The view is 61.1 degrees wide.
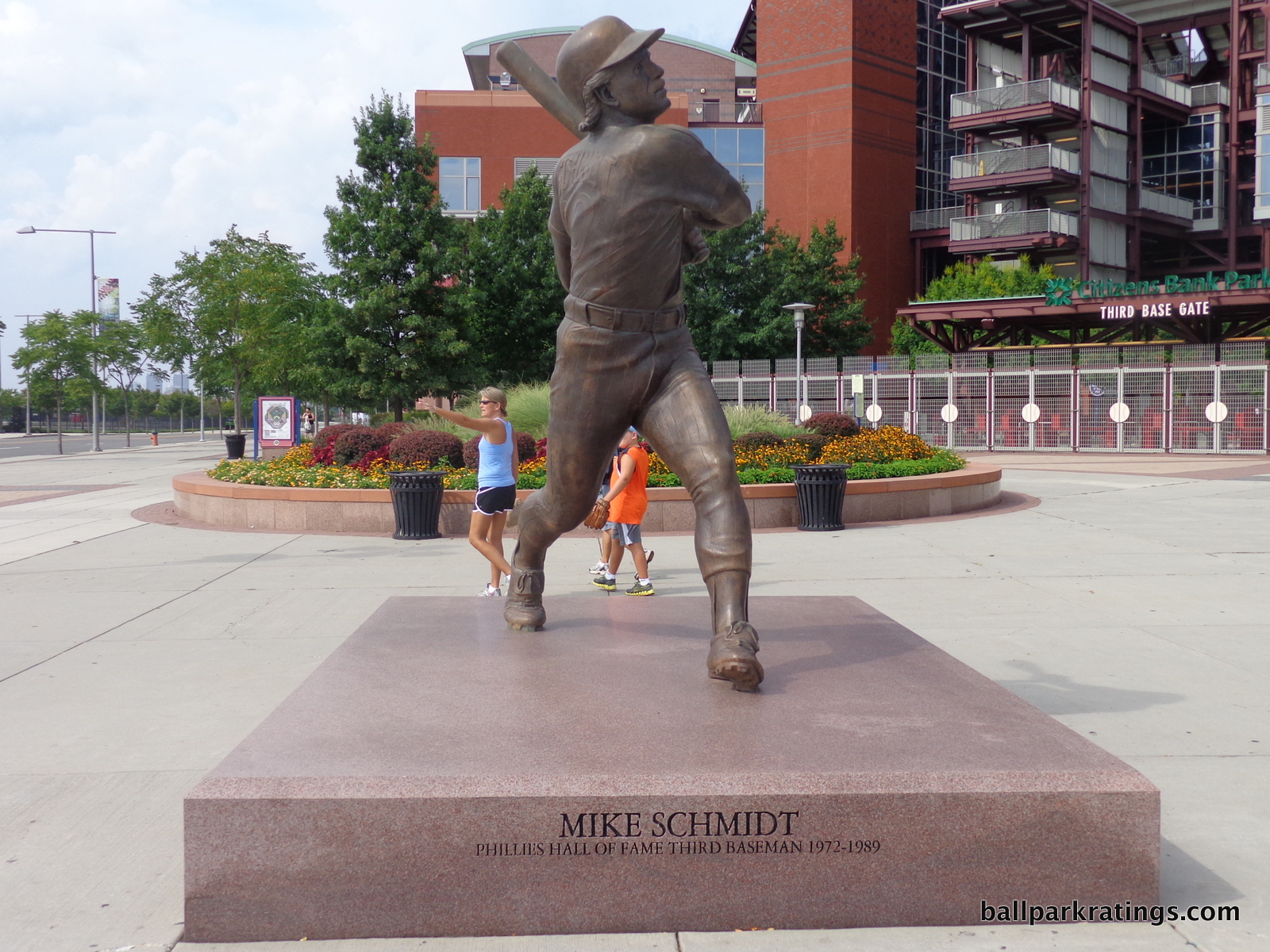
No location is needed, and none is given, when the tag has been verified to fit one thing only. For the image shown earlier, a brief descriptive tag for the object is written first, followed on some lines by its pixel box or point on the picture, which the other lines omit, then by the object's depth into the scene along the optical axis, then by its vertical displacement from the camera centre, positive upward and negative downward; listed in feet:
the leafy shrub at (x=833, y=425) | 57.00 +0.40
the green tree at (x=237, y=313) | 111.65 +13.13
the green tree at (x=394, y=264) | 88.53 +14.19
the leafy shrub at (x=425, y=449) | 47.47 -0.64
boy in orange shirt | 29.01 -2.08
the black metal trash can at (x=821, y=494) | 43.14 -2.49
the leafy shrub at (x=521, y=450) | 48.39 -0.70
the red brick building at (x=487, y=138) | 159.84 +44.36
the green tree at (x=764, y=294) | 123.95 +16.63
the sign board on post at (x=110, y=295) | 175.38 +25.42
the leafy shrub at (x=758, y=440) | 50.42 -0.34
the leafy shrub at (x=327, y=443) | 53.16 -0.41
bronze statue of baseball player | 14.08 +2.16
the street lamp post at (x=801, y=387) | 90.07 +4.51
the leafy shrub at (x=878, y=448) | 52.11 -0.78
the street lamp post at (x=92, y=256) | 149.69 +25.15
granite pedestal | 10.01 -3.82
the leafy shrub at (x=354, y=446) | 51.37 -0.51
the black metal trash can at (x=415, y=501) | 42.04 -2.57
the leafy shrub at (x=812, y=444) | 51.39 -0.54
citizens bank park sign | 102.58 +14.07
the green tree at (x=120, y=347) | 139.85 +11.87
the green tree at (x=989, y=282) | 132.98 +19.10
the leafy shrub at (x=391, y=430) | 53.11 +0.26
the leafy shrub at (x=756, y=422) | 56.90 +0.63
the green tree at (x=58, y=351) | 136.87 +10.88
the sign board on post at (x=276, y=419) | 81.97 +1.28
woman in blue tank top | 27.53 -1.22
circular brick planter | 43.91 -3.04
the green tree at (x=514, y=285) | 100.58 +14.08
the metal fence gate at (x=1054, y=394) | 94.99 +3.70
